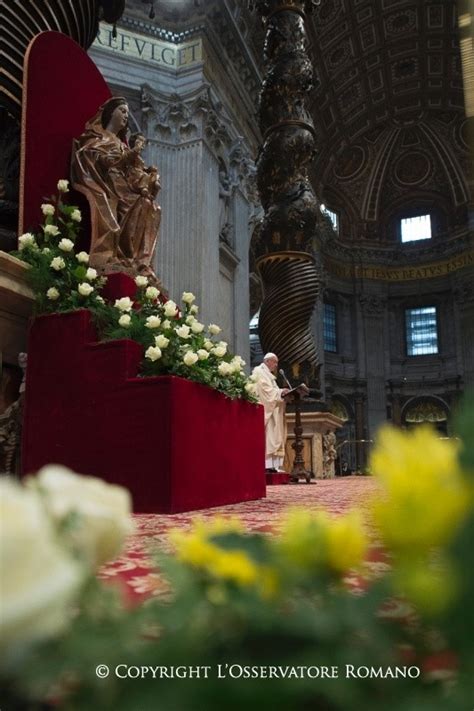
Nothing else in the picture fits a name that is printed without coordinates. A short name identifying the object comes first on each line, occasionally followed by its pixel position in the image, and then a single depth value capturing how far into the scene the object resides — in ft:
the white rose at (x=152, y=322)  11.32
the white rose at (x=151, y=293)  12.53
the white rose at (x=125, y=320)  11.25
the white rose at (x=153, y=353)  10.82
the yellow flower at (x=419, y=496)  1.24
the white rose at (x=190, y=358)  11.12
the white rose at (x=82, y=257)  12.32
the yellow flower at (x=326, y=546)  1.35
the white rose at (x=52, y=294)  11.51
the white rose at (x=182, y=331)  11.69
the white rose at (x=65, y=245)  12.20
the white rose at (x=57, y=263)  11.74
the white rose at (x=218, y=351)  12.67
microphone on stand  23.66
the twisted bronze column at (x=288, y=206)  24.63
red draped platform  10.52
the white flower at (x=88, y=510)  1.45
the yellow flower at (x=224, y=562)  1.36
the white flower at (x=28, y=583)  1.03
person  23.99
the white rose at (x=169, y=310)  12.08
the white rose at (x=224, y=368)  12.48
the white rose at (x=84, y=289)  11.52
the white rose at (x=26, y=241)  12.00
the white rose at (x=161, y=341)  11.01
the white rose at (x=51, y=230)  12.41
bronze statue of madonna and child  14.24
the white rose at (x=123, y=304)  11.56
